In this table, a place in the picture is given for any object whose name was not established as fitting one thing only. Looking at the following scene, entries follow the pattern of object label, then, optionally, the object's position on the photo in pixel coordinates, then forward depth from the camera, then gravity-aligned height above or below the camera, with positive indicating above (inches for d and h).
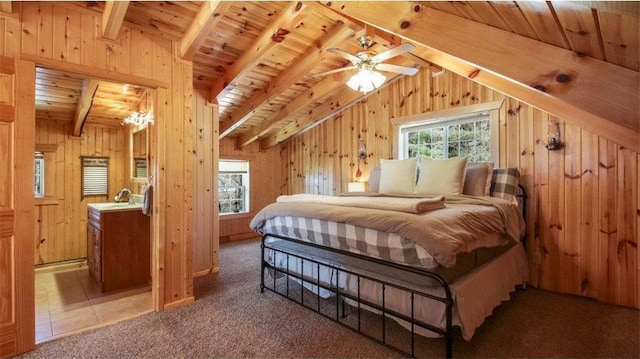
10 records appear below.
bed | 70.5 -20.5
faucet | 154.2 -7.0
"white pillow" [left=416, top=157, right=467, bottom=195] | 119.2 +1.4
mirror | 156.5 +14.4
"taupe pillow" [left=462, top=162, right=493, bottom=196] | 119.4 +0.4
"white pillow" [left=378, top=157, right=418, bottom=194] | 132.3 +2.0
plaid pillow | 117.2 -1.6
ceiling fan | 99.7 +40.7
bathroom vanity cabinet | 122.4 -27.3
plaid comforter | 67.7 -12.8
